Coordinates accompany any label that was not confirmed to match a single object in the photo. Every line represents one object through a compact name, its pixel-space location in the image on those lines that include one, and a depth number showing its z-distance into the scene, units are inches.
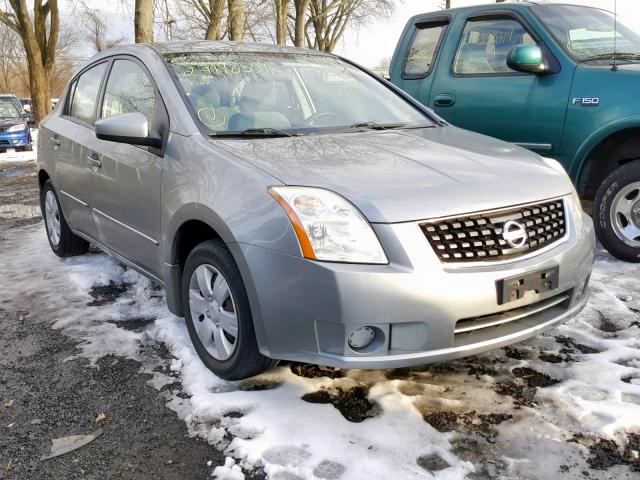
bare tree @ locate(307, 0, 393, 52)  1464.1
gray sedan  96.2
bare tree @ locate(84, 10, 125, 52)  2016.0
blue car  631.2
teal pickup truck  182.1
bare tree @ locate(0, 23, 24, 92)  1743.4
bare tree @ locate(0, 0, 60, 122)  874.8
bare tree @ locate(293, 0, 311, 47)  1011.9
